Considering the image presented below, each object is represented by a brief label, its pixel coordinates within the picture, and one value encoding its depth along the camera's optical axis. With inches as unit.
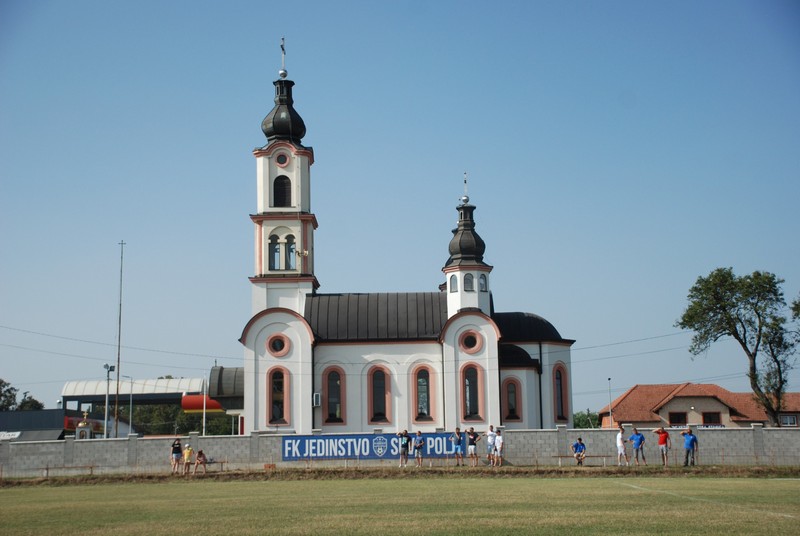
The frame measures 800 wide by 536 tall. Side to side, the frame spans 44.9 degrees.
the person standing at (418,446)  1539.1
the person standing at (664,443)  1438.2
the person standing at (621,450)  1465.3
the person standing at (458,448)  1565.2
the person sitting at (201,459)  1475.8
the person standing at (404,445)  1551.4
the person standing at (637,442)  1461.9
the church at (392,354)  1957.4
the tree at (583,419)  4739.2
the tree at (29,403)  4273.4
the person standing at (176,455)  1509.6
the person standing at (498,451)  1550.2
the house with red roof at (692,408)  2842.0
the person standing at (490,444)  1563.7
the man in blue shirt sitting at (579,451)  1526.8
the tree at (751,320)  2158.0
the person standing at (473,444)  1542.8
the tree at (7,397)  4003.4
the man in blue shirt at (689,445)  1404.9
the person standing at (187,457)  1510.8
